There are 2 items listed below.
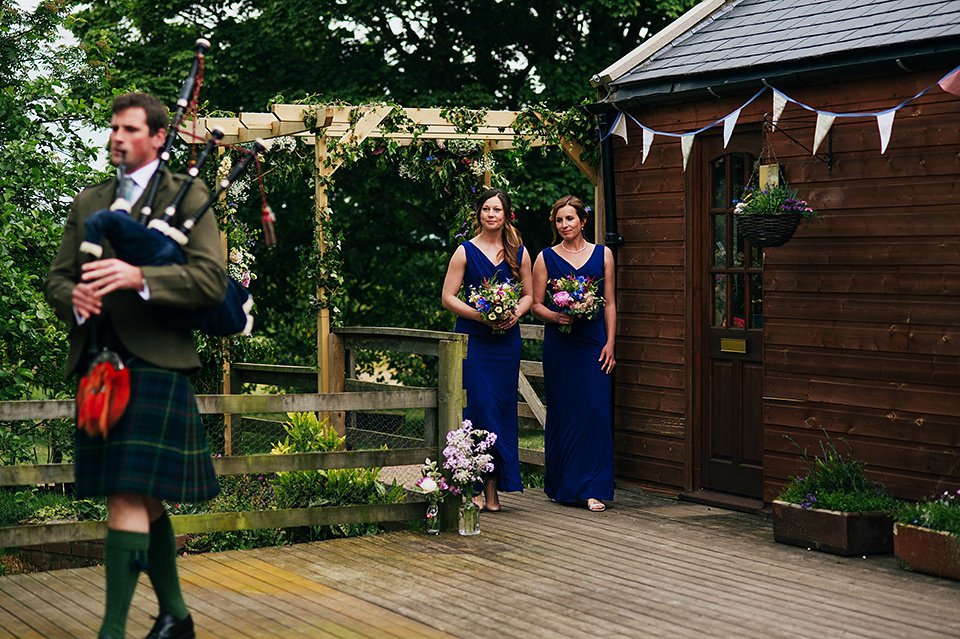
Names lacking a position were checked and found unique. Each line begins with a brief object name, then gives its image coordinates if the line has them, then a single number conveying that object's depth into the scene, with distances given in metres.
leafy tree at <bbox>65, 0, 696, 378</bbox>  16.98
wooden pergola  9.36
